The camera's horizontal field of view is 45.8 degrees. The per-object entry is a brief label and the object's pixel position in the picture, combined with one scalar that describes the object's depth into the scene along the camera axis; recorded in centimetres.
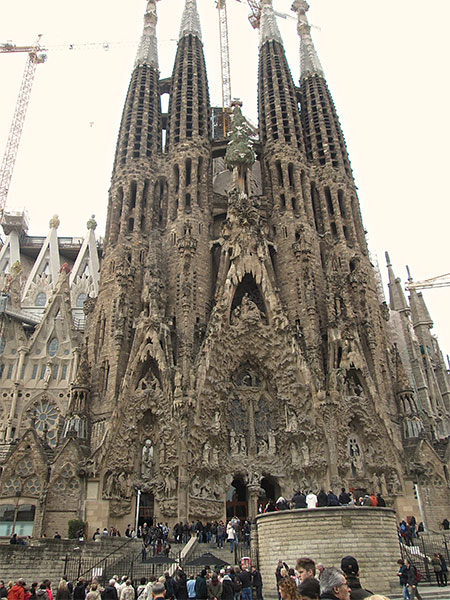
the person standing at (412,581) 1202
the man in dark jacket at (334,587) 394
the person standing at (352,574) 441
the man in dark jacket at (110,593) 956
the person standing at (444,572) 1563
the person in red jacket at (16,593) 938
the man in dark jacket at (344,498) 1698
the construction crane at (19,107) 5987
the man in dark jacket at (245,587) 1145
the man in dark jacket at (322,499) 1698
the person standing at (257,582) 1294
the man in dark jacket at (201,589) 1013
